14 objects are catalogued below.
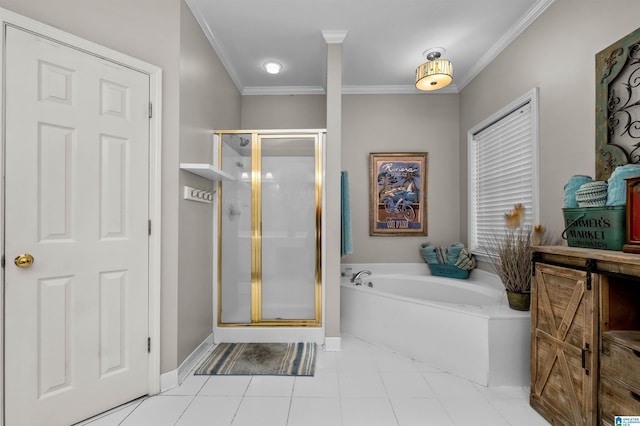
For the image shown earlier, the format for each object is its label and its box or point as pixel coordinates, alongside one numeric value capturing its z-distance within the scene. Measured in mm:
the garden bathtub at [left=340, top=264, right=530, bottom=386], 1864
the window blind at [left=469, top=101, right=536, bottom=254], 2291
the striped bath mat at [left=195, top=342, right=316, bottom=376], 2070
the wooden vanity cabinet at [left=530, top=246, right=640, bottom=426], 1172
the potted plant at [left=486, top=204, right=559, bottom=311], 1932
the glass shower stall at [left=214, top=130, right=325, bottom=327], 2578
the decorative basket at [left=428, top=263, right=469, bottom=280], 2955
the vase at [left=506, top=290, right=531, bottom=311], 1919
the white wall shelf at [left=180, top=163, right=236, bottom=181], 1929
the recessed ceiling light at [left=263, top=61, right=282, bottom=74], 2852
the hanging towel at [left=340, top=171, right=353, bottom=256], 2615
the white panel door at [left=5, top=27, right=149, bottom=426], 1381
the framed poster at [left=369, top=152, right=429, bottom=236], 3309
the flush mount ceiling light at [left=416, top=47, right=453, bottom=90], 2314
